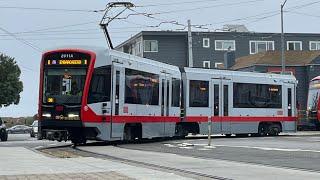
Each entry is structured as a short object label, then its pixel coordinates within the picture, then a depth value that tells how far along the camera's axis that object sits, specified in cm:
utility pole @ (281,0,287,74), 4267
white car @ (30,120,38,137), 4247
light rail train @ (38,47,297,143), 2256
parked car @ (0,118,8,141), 3749
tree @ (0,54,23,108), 5900
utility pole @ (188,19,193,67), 4208
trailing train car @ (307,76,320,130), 4250
